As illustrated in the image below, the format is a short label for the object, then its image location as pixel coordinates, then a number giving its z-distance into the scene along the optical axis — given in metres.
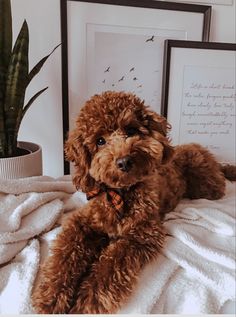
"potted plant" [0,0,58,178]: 0.93
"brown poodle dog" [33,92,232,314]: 0.57
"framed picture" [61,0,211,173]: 1.11
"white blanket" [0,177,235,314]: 0.57
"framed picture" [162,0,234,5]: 1.19
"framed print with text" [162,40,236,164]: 1.20
